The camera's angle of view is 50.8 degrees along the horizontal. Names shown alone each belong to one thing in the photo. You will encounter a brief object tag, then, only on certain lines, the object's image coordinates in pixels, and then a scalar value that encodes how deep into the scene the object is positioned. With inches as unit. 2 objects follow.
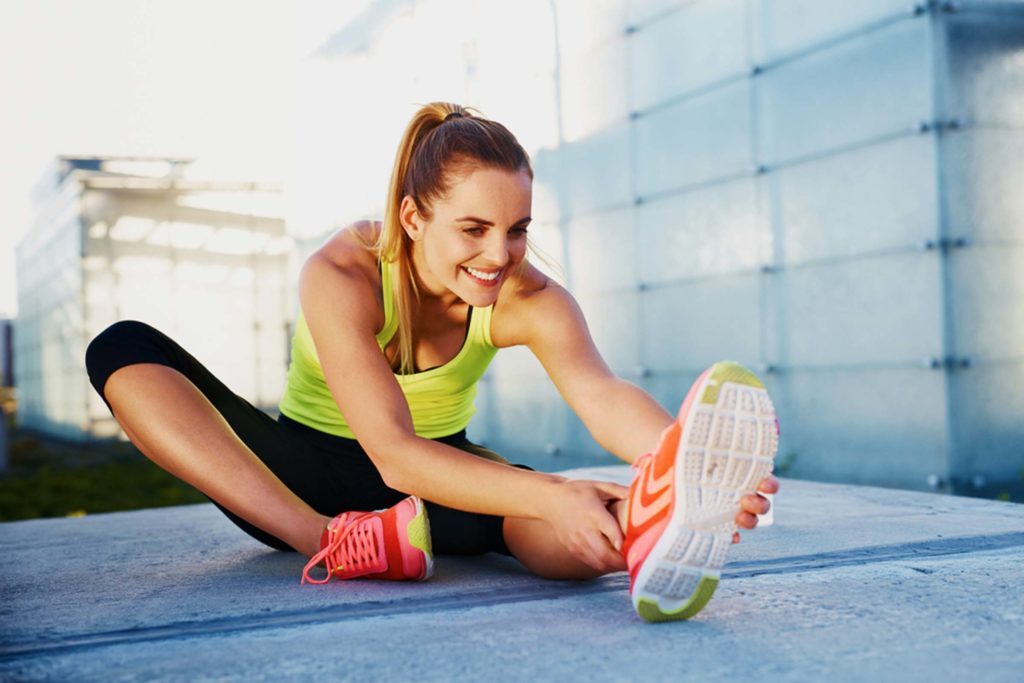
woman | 65.4
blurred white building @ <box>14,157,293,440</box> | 485.4
